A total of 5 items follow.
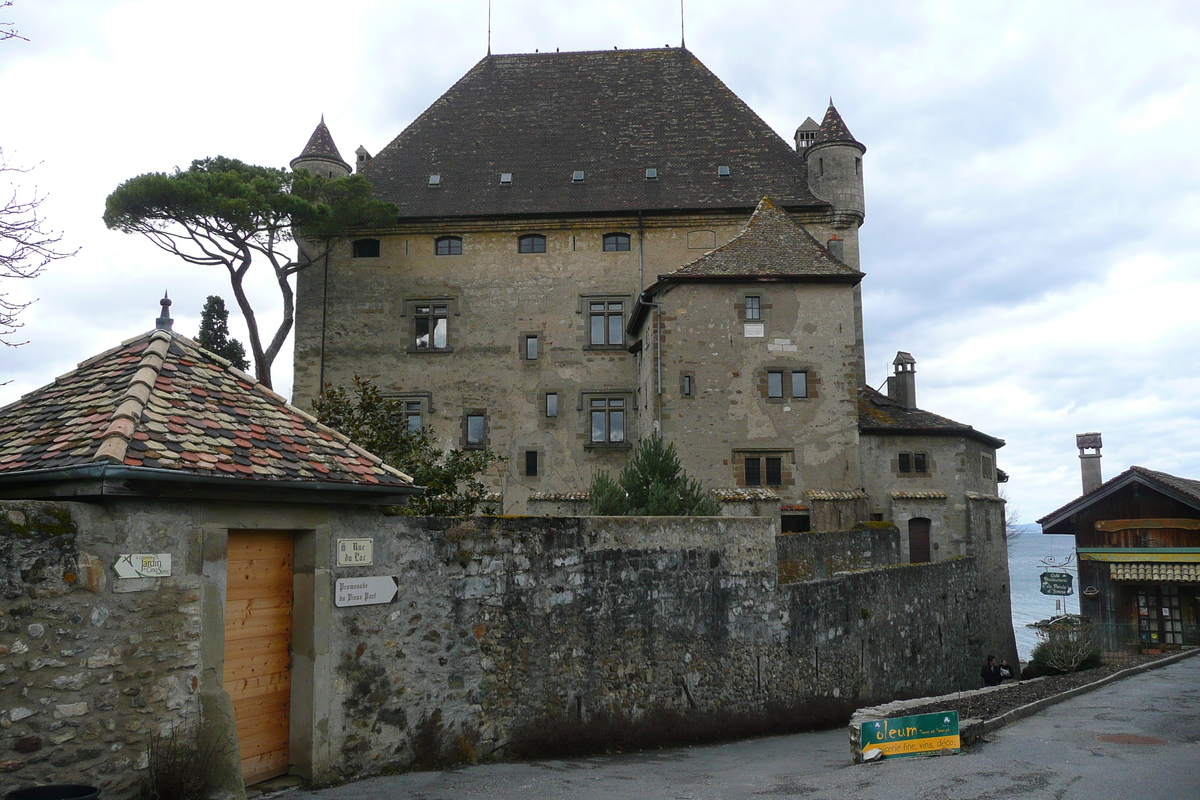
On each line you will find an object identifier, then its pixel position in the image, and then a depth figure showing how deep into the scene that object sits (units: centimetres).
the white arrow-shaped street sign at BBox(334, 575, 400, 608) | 906
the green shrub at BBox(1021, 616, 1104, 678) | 1986
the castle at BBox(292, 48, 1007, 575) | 2544
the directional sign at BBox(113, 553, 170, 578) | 729
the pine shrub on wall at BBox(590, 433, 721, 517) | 1819
